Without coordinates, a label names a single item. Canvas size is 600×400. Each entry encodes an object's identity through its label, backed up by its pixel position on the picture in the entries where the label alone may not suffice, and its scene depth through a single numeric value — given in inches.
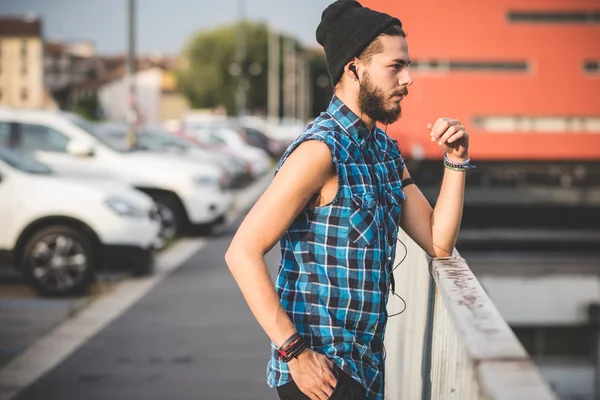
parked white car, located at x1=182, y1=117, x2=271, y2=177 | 1115.3
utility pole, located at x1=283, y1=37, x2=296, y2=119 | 3909.9
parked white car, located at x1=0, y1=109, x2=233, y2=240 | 459.8
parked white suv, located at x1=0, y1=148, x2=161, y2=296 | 370.9
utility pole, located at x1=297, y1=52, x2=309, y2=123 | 3988.4
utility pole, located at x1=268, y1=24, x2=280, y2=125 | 3783.0
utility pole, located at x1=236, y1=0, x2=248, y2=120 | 1608.0
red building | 1608.0
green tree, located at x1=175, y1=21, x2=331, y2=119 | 3956.7
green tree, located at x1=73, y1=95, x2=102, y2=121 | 3794.3
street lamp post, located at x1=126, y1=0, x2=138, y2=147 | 626.8
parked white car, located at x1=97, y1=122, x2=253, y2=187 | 687.1
